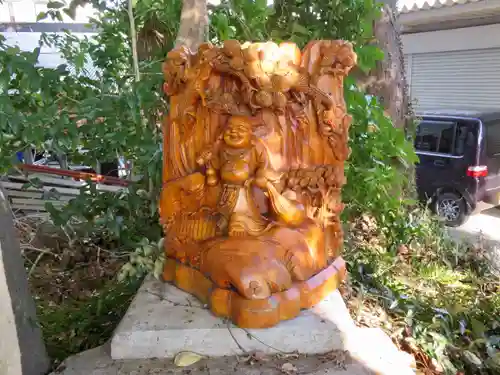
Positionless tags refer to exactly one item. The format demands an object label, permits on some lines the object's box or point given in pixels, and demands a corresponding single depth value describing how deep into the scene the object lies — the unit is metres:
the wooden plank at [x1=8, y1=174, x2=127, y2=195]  4.55
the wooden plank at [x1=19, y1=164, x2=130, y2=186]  3.77
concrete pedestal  1.95
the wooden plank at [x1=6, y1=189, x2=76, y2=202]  4.53
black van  5.46
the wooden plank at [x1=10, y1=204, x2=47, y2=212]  4.50
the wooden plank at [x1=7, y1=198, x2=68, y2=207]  4.58
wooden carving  2.02
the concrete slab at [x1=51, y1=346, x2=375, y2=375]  1.87
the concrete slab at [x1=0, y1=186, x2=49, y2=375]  1.73
